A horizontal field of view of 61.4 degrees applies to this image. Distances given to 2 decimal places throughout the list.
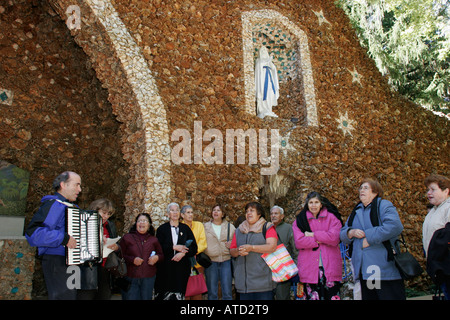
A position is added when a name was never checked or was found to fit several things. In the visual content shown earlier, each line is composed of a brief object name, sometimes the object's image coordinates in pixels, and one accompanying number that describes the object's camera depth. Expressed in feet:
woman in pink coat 10.61
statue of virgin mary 22.91
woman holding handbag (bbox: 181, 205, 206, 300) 12.45
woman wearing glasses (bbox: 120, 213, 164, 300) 11.57
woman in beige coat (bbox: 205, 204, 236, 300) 13.15
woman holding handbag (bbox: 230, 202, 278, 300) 10.89
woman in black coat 11.64
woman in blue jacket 9.55
